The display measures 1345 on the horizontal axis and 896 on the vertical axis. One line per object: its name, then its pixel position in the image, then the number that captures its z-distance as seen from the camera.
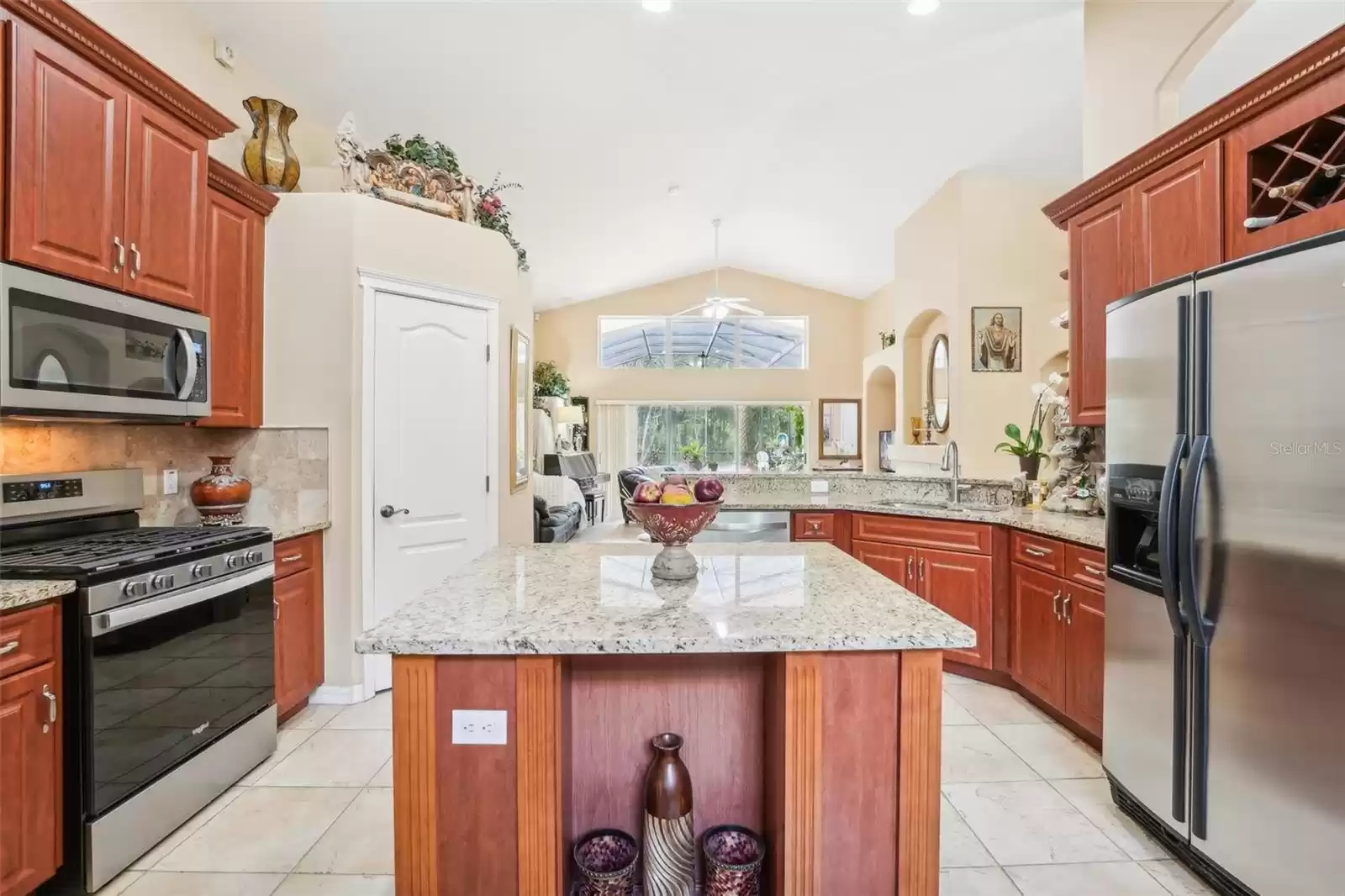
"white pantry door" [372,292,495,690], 3.10
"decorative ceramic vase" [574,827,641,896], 1.38
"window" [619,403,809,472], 9.73
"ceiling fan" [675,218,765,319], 7.11
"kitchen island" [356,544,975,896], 1.26
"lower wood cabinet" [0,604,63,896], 1.53
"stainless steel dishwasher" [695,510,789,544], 3.88
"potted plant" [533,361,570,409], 8.43
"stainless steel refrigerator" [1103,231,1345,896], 1.38
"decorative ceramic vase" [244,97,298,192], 2.98
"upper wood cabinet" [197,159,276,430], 2.66
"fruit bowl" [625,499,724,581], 1.58
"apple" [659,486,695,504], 1.58
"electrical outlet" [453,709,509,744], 1.29
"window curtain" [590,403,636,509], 9.63
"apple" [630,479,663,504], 1.59
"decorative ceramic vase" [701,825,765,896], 1.40
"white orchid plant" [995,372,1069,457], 3.28
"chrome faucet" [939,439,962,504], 3.69
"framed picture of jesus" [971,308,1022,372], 5.13
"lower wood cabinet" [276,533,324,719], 2.70
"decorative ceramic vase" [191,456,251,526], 2.71
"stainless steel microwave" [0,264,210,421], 1.74
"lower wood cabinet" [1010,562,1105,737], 2.45
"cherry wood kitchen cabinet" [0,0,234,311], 1.73
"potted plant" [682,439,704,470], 9.77
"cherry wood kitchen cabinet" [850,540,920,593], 3.47
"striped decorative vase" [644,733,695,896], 1.42
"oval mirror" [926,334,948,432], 5.71
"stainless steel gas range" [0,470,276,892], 1.70
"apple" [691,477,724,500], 1.62
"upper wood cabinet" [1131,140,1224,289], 2.05
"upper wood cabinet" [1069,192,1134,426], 2.51
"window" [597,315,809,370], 9.71
